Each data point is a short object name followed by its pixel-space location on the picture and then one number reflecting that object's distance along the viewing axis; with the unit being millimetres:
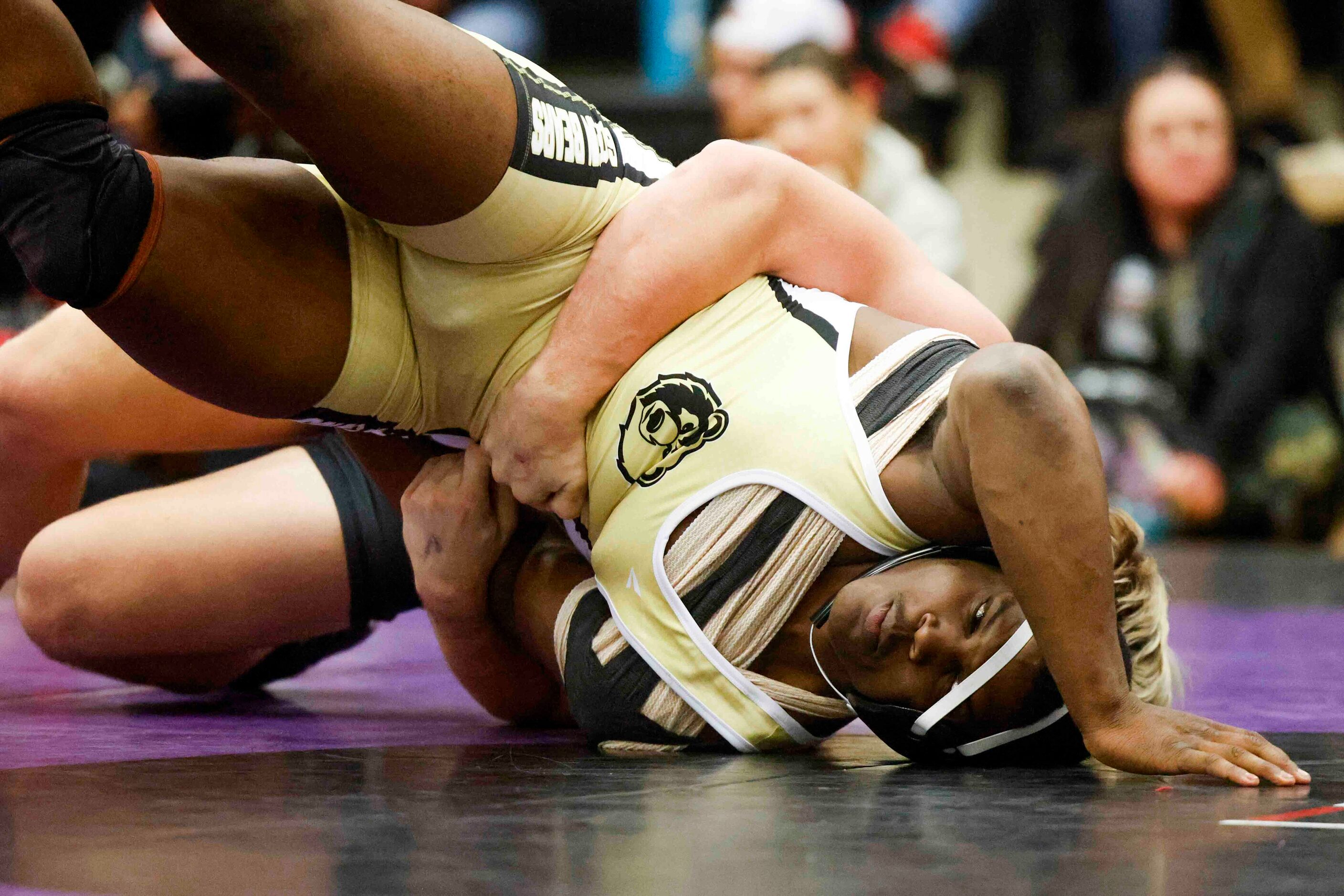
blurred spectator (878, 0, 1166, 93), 14227
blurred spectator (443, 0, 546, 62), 13859
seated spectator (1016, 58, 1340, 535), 11484
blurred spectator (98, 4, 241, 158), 10539
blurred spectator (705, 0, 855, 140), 11805
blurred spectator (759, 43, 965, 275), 10625
